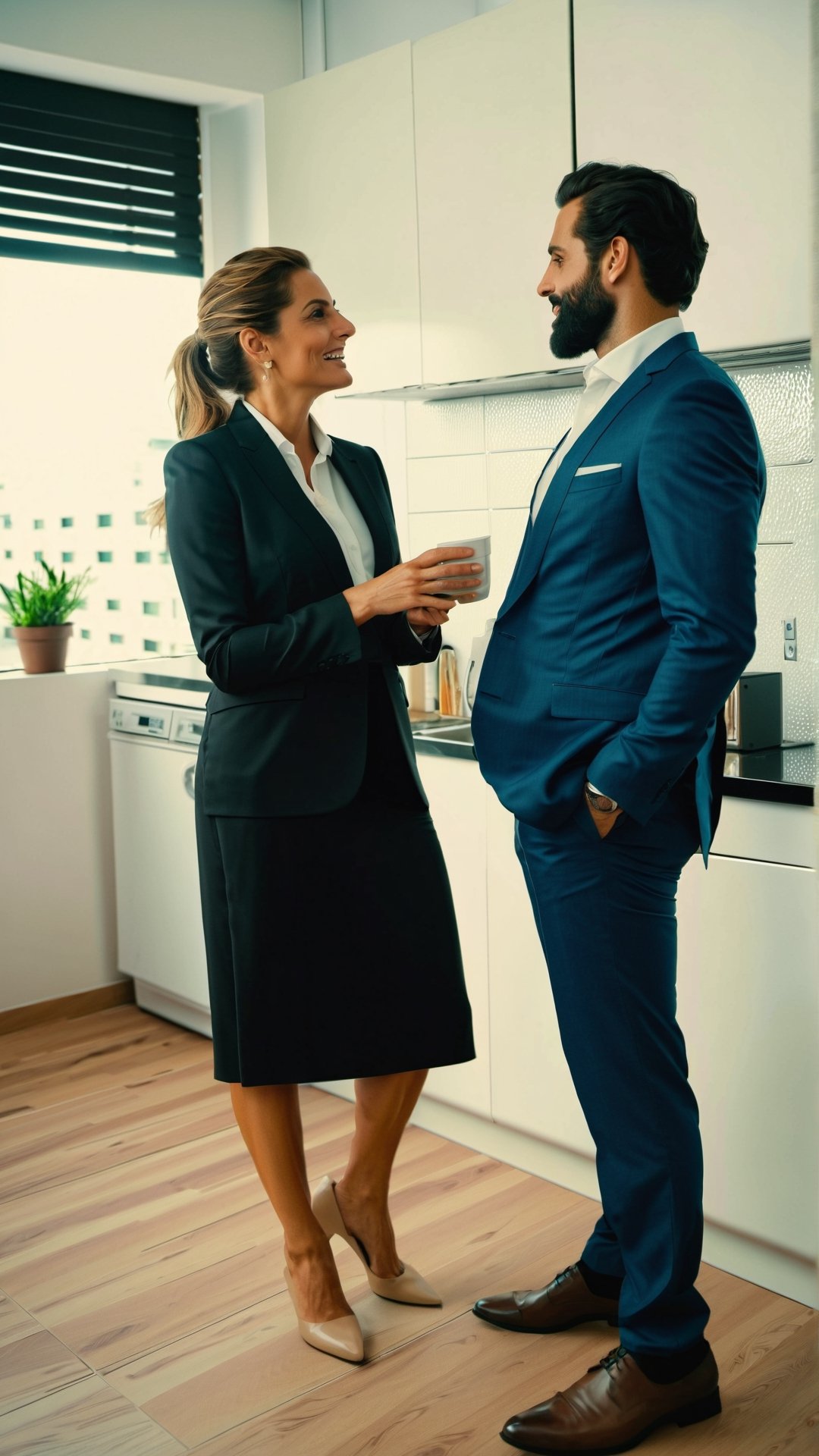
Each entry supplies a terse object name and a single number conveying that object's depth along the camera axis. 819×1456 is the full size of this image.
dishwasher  3.40
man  1.63
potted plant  3.58
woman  1.91
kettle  1.86
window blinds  3.52
